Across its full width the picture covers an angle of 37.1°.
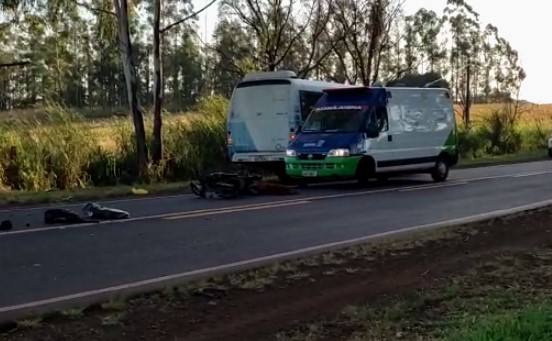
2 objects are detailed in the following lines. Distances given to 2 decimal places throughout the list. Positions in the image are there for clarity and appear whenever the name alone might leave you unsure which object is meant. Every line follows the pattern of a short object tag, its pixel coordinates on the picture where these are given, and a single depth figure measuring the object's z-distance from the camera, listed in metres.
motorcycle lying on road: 16.92
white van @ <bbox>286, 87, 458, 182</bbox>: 19.03
